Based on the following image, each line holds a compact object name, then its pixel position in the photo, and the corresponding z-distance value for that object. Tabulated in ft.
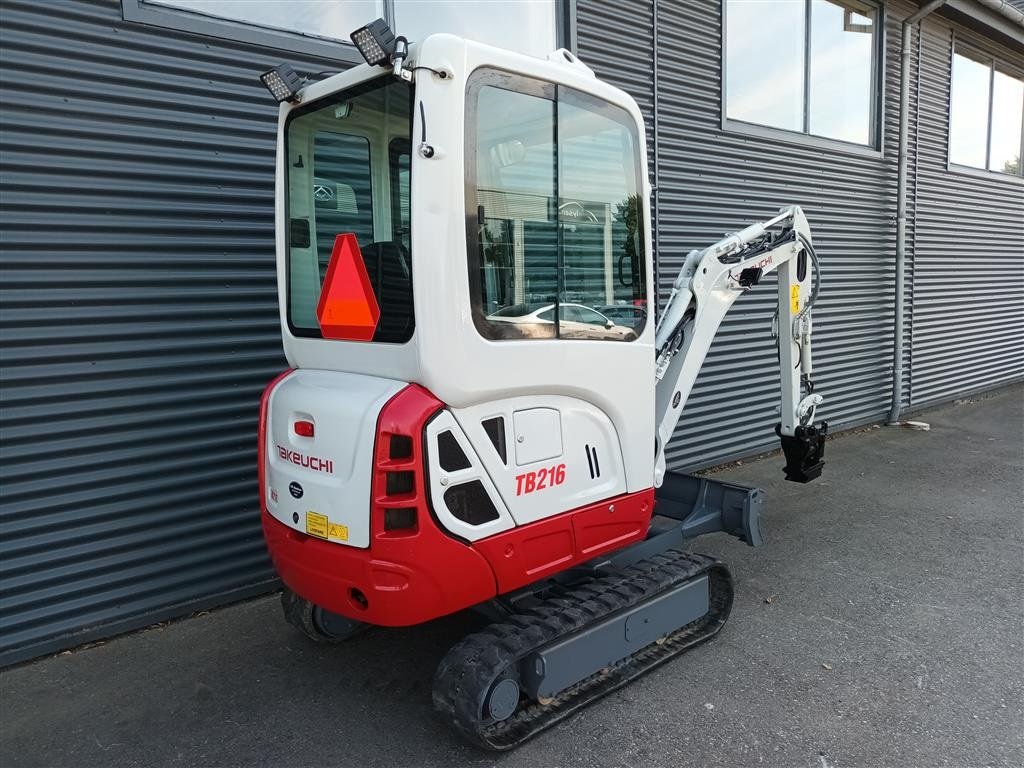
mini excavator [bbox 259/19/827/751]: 8.63
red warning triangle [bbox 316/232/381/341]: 9.36
